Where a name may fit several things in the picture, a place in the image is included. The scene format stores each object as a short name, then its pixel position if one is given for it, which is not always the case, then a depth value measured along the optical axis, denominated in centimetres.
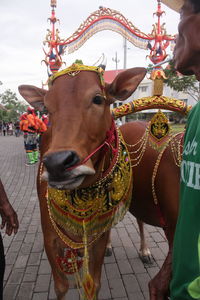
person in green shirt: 92
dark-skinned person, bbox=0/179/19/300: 227
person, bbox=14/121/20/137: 2596
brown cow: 143
